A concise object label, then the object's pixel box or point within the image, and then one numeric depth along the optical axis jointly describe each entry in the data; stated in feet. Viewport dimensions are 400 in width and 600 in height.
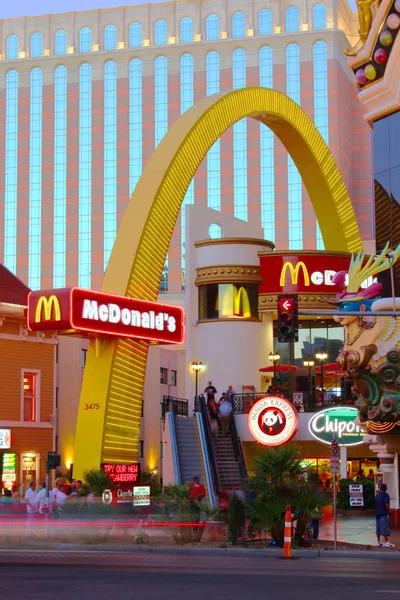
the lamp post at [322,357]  159.02
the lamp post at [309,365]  158.59
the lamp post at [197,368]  150.57
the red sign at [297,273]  156.04
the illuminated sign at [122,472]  105.40
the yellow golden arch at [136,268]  107.04
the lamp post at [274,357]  148.78
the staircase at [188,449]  126.93
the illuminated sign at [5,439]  135.95
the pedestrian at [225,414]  135.64
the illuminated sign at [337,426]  138.41
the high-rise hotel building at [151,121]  390.21
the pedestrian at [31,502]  91.00
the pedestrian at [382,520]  87.71
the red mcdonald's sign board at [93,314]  100.78
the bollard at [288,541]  79.82
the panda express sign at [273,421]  136.56
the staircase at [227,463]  127.65
